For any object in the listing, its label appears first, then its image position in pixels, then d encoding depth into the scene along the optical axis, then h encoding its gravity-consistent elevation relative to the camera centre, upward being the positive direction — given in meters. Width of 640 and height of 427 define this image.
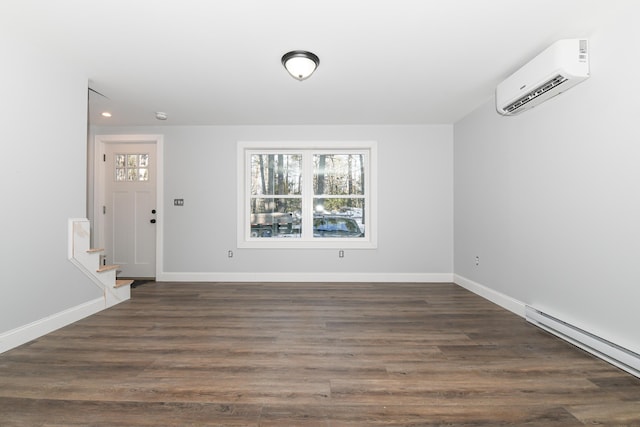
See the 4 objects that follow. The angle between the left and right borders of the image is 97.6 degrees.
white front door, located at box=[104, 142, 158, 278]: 4.52 -0.01
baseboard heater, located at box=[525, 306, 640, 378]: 1.78 -0.92
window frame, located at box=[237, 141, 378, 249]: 4.36 +0.38
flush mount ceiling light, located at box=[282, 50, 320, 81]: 2.34 +1.30
